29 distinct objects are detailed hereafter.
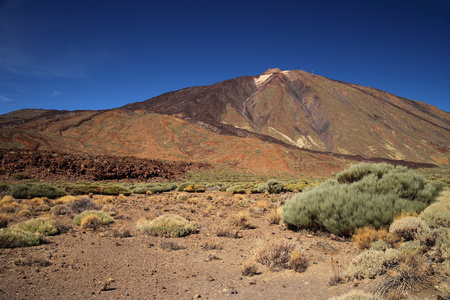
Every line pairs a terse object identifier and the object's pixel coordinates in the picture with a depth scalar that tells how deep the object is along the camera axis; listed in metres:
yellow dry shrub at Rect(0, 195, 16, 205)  12.50
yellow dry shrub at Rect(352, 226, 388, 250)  5.95
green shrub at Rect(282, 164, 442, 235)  6.97
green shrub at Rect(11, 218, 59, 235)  7.52
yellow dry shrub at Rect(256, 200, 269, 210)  13.01
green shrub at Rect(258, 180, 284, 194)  20.22
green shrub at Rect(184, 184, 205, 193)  22.28
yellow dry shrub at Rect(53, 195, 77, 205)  13.24
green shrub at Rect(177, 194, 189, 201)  16.17
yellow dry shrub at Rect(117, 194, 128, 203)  15.20
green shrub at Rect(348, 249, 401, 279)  4.35
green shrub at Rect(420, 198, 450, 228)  5.53
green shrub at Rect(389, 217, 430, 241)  5.36
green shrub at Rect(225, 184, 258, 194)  19.83
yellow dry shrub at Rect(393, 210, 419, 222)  6.44
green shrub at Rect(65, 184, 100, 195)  18.78
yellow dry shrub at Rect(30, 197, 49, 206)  12.77
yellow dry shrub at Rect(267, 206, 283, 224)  9.82
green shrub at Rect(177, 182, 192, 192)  23.27
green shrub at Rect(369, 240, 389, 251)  5.27
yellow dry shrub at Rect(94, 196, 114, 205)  14.30
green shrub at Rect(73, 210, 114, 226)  9.02
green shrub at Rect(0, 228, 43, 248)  6.25
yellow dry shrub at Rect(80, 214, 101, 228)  8.62
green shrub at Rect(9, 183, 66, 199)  15.11
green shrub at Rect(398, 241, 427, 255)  4.46
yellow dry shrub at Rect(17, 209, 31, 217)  10.11
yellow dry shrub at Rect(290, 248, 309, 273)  5.36
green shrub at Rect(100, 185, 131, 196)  18.94
